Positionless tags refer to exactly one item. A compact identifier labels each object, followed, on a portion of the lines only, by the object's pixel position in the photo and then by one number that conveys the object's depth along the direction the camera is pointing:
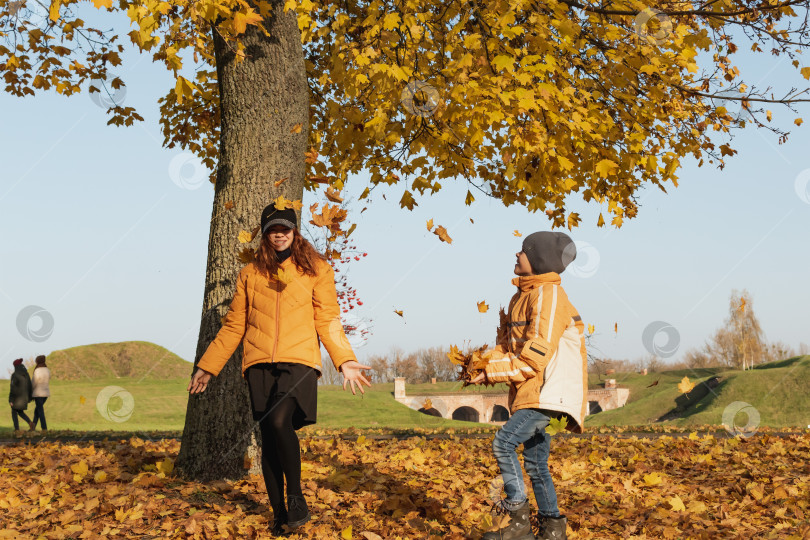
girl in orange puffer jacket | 3.99
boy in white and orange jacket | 3.59
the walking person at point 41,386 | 14.11
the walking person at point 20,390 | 14.25
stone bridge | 48.94
